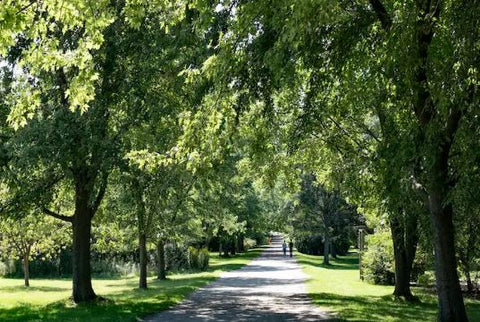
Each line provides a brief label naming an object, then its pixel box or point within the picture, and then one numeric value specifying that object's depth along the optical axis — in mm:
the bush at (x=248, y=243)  72594
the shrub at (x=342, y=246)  48062
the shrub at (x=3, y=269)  34281
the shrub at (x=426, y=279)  23750
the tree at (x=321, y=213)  42062
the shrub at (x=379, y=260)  24000
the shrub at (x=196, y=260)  35250
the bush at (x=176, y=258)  35247
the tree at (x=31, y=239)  26205
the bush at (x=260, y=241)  91544
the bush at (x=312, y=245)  52828
